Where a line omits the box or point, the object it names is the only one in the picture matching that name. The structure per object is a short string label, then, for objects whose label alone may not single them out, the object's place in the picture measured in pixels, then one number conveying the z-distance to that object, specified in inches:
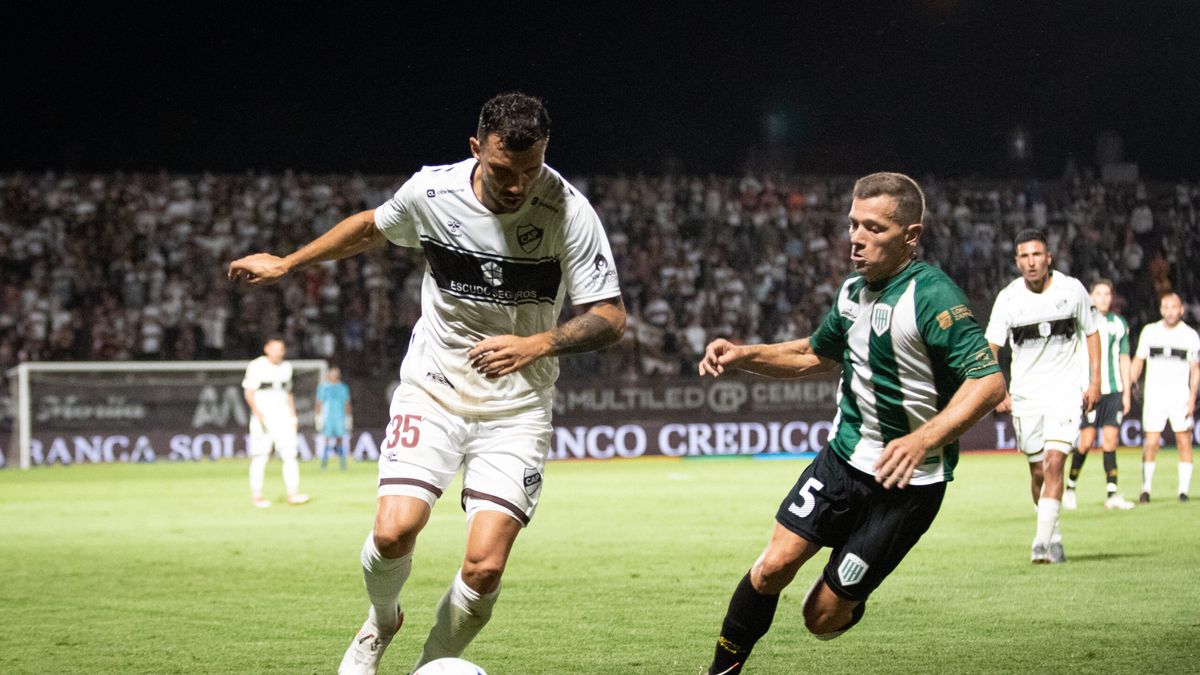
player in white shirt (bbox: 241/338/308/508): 660.7
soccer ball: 195.5
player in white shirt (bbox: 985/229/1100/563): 414.3
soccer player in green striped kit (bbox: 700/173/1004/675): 210.8
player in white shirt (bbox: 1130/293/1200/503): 625.9
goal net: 1006.4
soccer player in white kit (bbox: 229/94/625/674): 220.2
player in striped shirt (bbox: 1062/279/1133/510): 590.6
